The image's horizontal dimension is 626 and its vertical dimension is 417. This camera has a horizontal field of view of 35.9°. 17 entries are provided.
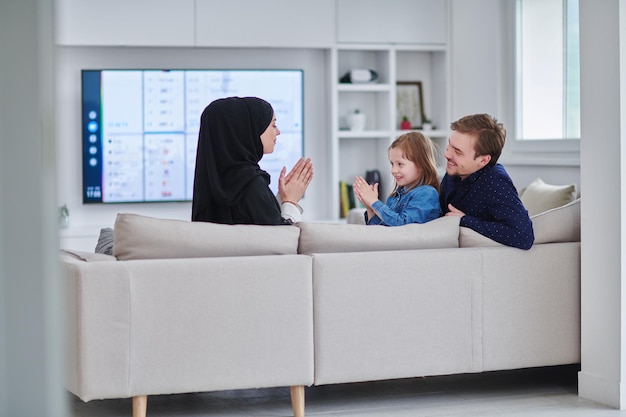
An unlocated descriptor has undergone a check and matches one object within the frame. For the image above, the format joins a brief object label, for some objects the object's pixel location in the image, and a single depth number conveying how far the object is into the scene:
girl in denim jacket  3.84
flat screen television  6.97
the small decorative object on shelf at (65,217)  6.81
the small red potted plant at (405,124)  7.47
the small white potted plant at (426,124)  7.53
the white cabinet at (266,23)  6.89
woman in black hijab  3.71
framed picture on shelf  7.64
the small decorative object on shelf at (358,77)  7.32
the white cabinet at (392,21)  7.16
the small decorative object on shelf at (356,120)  7.40
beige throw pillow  5.62
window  6.20
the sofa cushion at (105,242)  3.76
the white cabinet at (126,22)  6.70
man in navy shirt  3.73
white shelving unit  7.28
